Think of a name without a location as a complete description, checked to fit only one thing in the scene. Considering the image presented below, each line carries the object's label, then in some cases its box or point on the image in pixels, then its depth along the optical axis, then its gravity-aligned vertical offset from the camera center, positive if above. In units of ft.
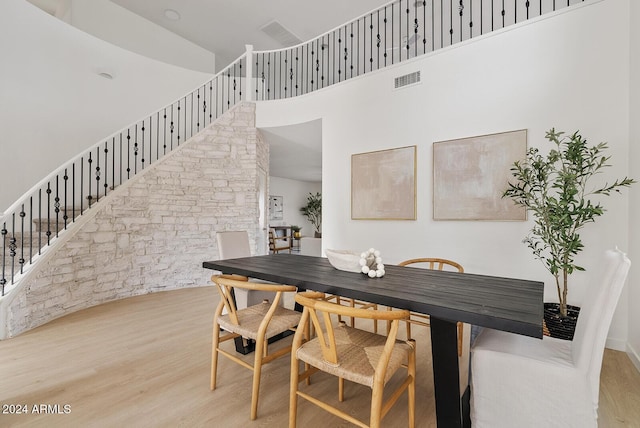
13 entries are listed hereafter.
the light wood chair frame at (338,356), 3.91 -2.14
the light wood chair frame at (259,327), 5.52 -2.18
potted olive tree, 7.88 +0.72
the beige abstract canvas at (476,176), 10.06 +1.57
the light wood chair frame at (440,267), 7.84 -1.45
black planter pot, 7.61 -2.84
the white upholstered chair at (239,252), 8.87 -1.28
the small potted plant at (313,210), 36.58 +0.91
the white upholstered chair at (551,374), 4.04 -2.32
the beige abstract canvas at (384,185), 12.22 +1.47
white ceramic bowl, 6.77 -1.03
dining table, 4.04 -1.32
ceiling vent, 20.11 +13.29
